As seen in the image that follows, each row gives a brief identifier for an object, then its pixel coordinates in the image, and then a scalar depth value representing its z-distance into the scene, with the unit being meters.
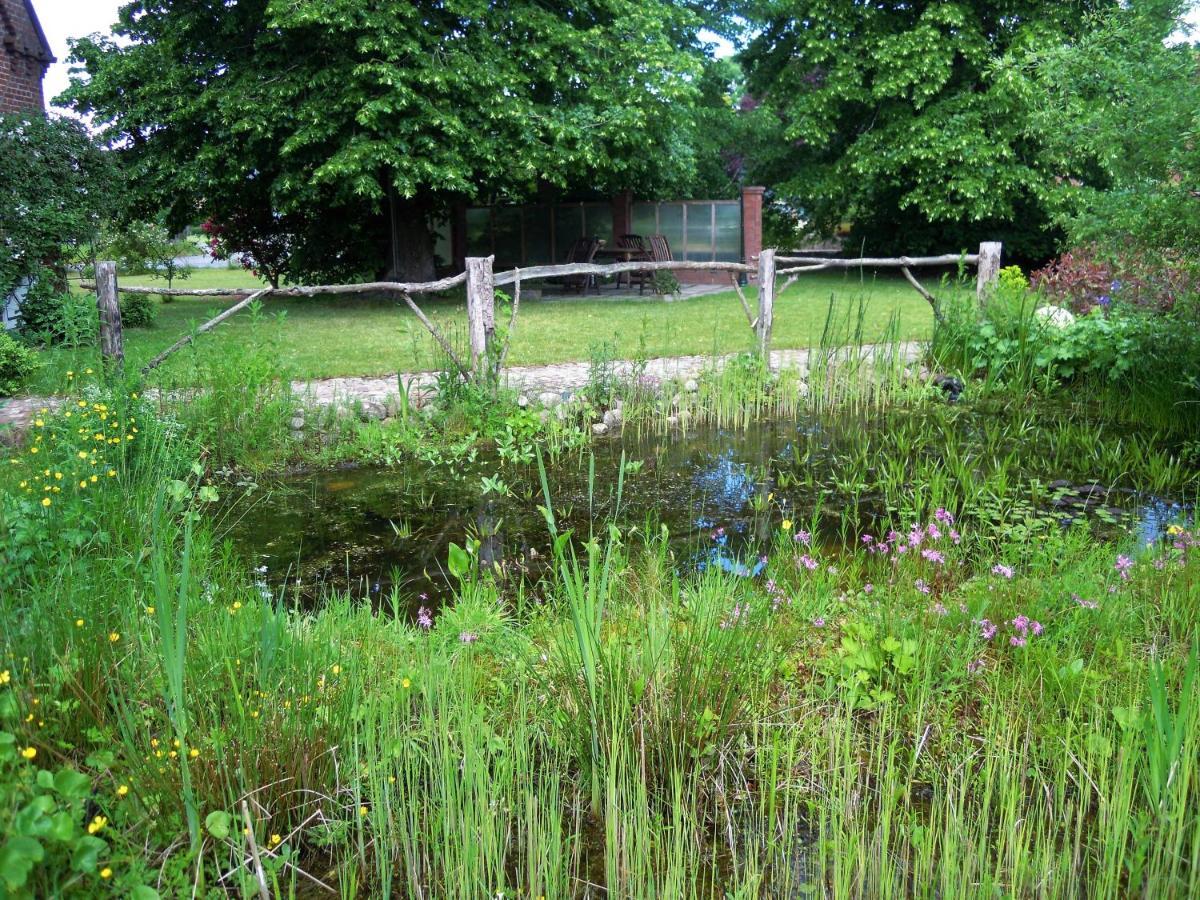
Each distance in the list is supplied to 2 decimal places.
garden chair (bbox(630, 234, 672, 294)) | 18.92
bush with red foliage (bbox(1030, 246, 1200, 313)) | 6.73
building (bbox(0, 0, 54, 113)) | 12.30
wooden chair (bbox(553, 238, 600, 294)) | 18.80
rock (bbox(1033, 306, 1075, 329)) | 8.62
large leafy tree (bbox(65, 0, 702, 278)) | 13.62
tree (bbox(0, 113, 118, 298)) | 9.53
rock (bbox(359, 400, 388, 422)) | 7.35
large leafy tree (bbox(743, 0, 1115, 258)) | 17.78
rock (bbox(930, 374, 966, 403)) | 8.57
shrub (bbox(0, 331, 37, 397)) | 7.86
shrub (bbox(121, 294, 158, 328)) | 13.34
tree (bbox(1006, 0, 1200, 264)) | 5.67
